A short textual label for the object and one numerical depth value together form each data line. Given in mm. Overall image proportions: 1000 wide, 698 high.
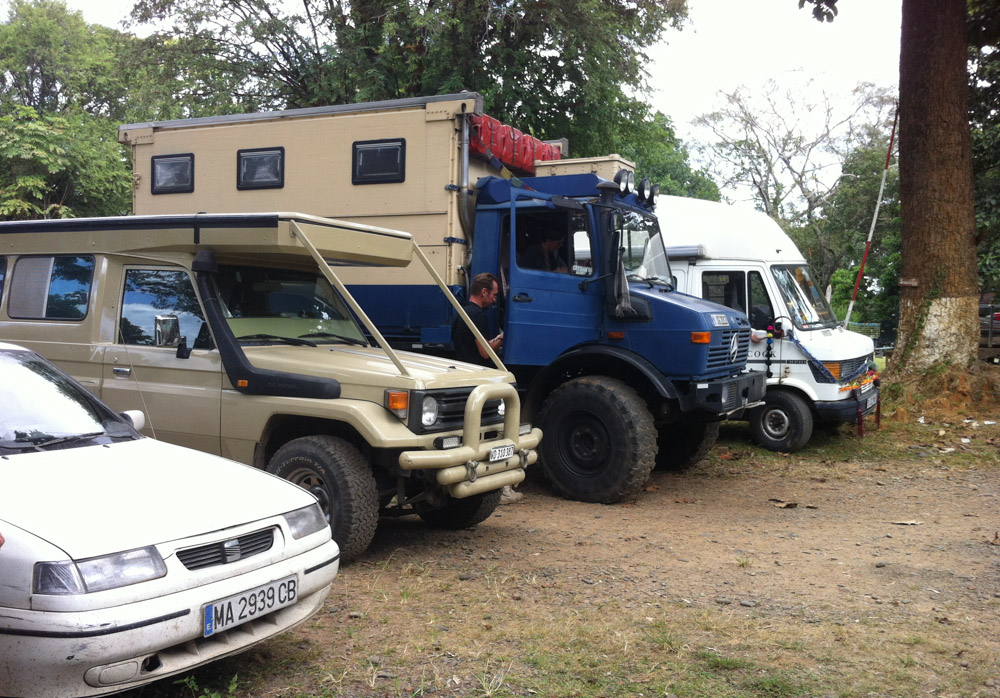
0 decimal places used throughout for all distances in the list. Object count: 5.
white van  10938
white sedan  3260
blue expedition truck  8188
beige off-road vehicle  5809
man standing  8234
